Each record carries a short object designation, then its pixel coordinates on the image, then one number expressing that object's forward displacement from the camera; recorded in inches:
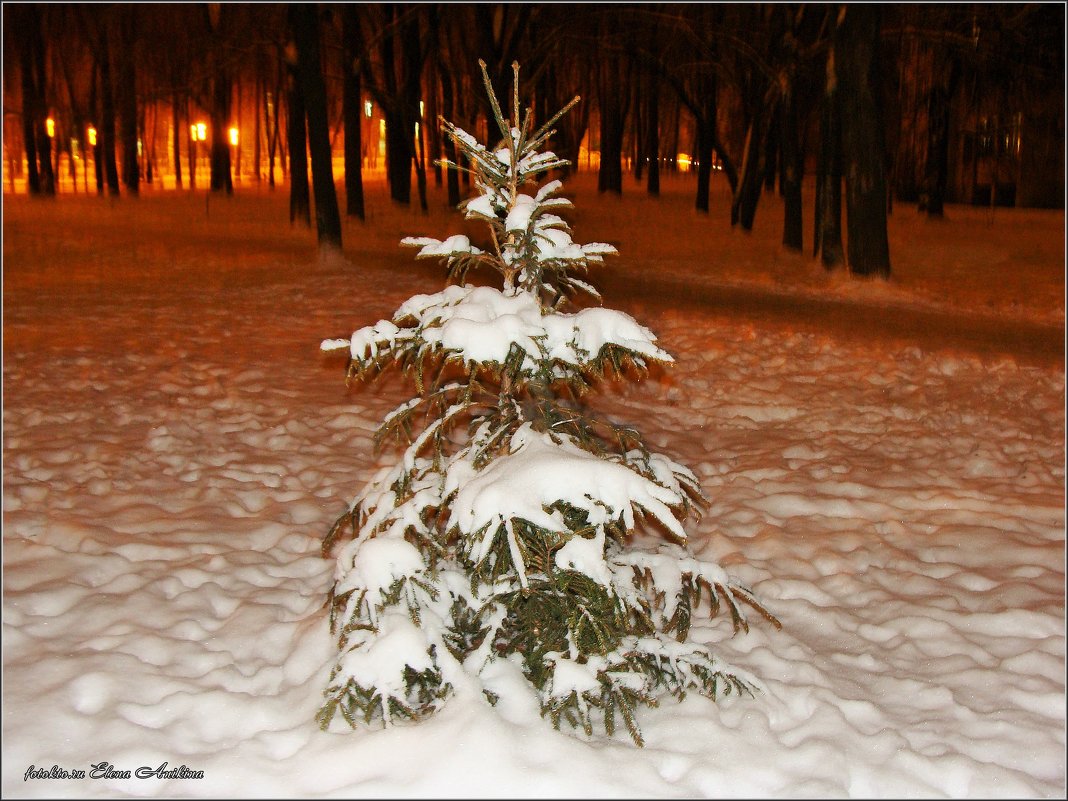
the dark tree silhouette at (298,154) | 796.0
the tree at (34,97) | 1192.8
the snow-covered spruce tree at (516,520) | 121.1
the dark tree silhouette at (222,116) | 1137.7
